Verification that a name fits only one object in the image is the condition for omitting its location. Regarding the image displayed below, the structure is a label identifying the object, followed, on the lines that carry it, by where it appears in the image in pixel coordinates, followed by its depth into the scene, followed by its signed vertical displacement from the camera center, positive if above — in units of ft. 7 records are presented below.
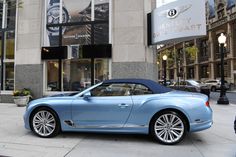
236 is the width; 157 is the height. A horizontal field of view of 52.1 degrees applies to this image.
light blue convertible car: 17.51 -2.06
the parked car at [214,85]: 104.01 -0.73
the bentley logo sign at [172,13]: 35.42 +10.37
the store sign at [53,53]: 39.60 +5.21
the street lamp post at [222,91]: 43.88 -1.55
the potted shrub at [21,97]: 37.40 -1.96
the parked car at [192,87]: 57.06 -0.93
